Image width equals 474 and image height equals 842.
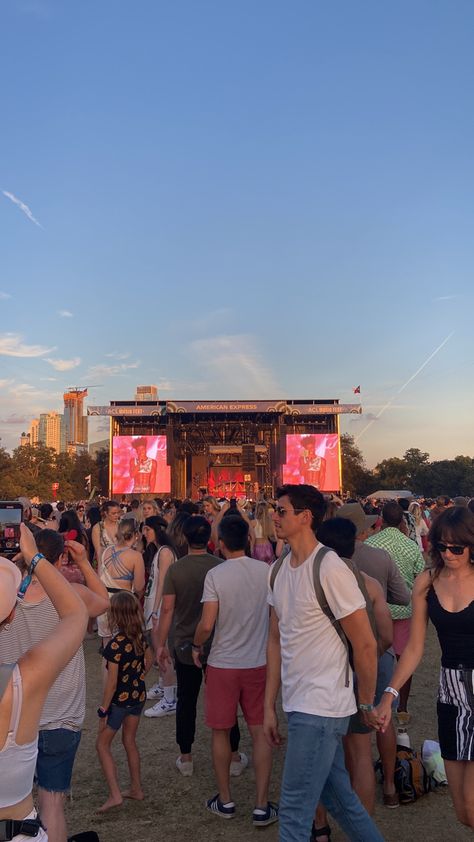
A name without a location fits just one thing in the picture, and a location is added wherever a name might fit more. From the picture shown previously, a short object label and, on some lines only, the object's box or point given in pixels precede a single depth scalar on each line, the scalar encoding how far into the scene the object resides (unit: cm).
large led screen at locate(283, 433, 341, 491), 3588
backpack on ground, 411
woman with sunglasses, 281
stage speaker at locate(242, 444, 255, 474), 3741
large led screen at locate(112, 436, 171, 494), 3534
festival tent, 4675
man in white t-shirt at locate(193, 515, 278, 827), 404
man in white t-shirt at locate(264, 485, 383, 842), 264
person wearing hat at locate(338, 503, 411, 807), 405
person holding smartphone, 161
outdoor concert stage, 3559
